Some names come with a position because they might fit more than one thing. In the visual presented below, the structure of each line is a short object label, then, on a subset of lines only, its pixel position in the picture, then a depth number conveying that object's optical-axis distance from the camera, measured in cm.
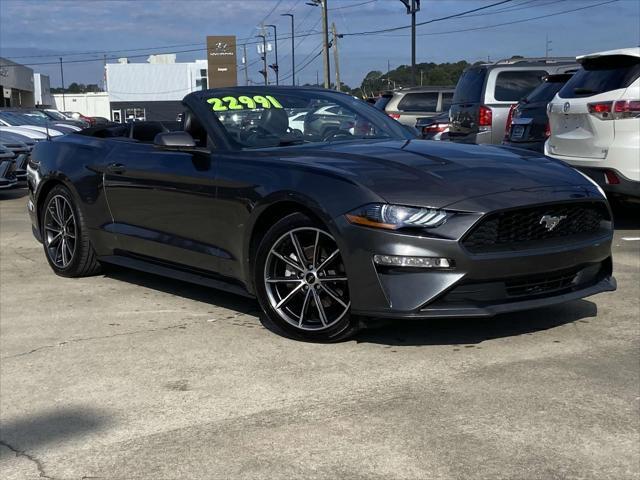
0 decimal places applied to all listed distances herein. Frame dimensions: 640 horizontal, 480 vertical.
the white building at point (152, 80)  9550
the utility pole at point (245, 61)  9250
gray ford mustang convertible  384
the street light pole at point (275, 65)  6778
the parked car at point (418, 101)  1717
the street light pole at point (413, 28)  3512
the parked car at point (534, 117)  896
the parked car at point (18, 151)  1278
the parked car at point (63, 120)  2616
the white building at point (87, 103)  10038
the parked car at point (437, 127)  1350
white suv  708
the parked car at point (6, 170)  1230
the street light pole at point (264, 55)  7288
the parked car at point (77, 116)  3686
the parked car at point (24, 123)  1834
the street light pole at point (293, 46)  5727
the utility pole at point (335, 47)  5035
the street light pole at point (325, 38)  4412
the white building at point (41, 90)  9238
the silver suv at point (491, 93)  1120
